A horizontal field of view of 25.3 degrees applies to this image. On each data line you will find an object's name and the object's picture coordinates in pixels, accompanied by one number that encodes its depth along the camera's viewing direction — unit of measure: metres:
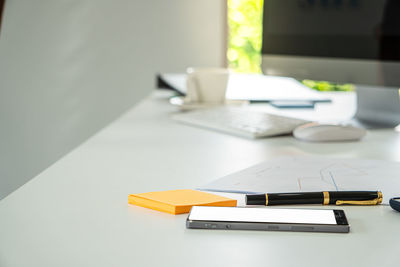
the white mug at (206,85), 1.81
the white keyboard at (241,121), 1.43
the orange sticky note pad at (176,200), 1.00
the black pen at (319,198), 1.02
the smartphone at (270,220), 0.95
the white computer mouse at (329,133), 1.39
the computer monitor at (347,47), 1.47
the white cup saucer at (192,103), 1.76
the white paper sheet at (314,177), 1.08
